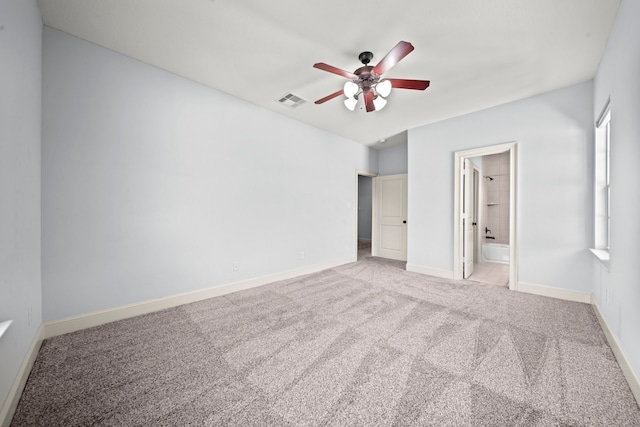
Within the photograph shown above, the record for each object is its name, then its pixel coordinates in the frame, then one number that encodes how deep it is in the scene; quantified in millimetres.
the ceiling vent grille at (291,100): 3412
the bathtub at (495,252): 5152
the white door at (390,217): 5680
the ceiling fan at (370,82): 2086
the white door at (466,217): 4031
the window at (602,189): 2785
